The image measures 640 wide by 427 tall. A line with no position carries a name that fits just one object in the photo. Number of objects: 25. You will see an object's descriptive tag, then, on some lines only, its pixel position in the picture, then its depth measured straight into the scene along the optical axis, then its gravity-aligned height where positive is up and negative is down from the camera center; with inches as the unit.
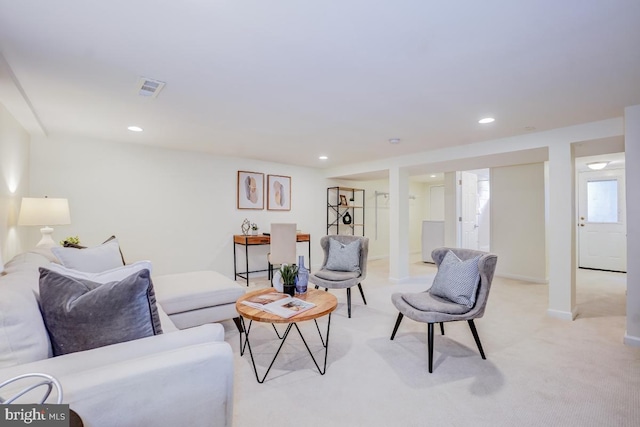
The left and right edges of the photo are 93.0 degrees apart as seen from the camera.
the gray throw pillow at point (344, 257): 145.6 -19.9
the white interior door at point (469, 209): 245.6 +6.1
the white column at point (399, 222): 195.0 -3.6
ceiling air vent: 86.3 +38.2
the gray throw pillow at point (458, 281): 93.6 -20.4
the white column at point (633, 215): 103.7 +0.8
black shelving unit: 255.4 +4.7
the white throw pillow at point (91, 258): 87.4 -13.0
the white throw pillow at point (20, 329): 42.6 -16.9
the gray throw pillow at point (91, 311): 48.6 -15.6
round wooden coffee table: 77.8 -25.8
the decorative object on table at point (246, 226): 203.0 -6.8
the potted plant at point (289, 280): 100.5 -21.2
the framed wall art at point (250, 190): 203.5 +17.9
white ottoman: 100.6 -28.6
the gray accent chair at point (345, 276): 132.2 -27.1
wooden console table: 189.8 -16.8
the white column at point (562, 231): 127.1 -6.0
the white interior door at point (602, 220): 225.5 -2.2
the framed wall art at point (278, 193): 217.5 +17.2
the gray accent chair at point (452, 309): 88.2 -27.8
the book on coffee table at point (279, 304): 81.9 -25.5
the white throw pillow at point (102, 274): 59.8 -12.5
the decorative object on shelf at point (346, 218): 257.2 -1.8
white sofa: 38.8 -21.6
